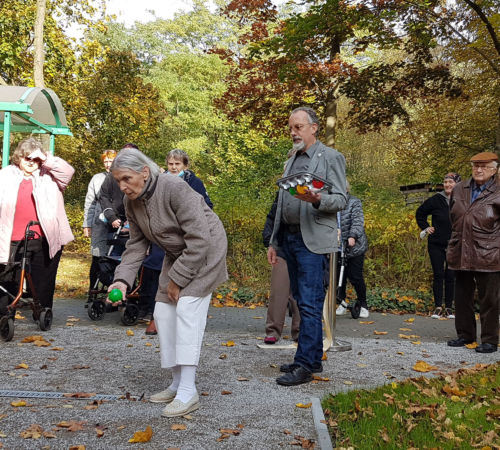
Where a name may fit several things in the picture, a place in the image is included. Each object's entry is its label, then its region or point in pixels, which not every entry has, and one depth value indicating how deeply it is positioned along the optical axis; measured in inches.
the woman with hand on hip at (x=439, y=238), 374.0
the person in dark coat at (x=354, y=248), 358.3
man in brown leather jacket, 273.3
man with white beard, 202.4
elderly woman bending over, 161.6
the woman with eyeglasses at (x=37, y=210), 271.7
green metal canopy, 374.0
